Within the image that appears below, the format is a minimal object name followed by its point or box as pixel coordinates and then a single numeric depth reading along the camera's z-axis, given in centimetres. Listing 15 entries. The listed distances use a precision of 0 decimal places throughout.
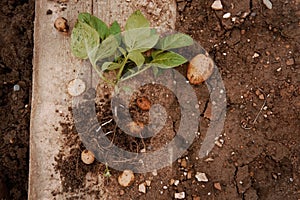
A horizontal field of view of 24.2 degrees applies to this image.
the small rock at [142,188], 100
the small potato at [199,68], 99
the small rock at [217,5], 101
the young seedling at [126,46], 97
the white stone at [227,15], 101
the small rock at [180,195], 99
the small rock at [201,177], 99
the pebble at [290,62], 100
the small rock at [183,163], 100
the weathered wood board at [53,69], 100
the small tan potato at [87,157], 99
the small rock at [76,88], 101
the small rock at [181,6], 102
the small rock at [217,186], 99
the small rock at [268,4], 101
